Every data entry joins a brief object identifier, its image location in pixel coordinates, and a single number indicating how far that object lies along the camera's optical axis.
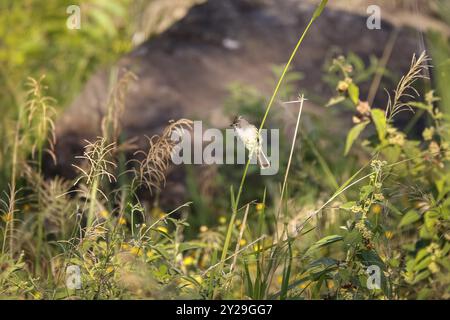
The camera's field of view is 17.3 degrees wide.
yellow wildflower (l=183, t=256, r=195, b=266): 5.84
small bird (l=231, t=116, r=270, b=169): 4.68
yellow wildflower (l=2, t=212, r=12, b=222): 4.45
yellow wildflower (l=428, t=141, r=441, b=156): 5.44
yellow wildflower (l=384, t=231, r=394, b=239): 4.94
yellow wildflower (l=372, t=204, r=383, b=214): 6.01
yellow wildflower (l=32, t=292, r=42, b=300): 4.29
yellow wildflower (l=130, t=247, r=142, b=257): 4.33
